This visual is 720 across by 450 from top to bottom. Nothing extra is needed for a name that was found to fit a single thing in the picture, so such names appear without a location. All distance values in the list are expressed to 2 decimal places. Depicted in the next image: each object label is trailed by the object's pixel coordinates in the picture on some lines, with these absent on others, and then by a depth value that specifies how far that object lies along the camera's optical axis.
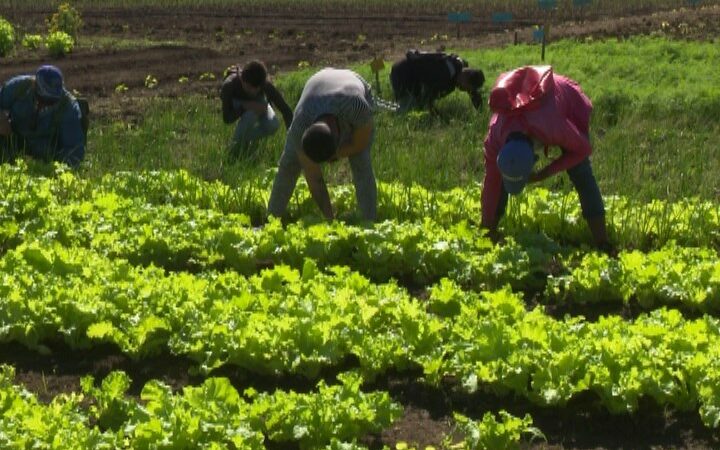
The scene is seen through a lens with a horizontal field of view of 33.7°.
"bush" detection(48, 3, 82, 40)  20.34
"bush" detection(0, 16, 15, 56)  18.52
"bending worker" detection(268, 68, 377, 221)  6.64
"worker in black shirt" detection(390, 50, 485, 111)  12.29
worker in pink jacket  6.70
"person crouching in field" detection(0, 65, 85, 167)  9.31
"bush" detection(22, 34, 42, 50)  19.41
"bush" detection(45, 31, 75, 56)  18.61
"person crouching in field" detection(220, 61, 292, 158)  9.99
